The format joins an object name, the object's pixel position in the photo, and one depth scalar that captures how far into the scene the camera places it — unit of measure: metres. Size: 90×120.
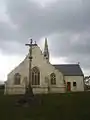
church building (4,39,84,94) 20.46
